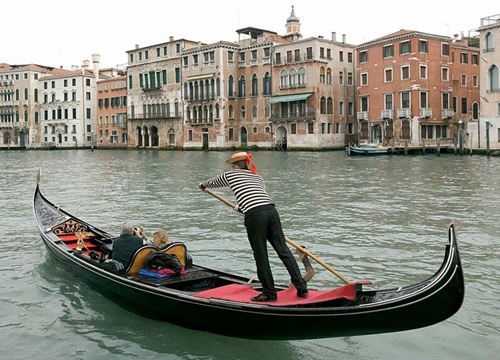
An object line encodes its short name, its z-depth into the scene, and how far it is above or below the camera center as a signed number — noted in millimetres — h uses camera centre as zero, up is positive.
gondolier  4309 -477
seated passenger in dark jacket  5602 -815
